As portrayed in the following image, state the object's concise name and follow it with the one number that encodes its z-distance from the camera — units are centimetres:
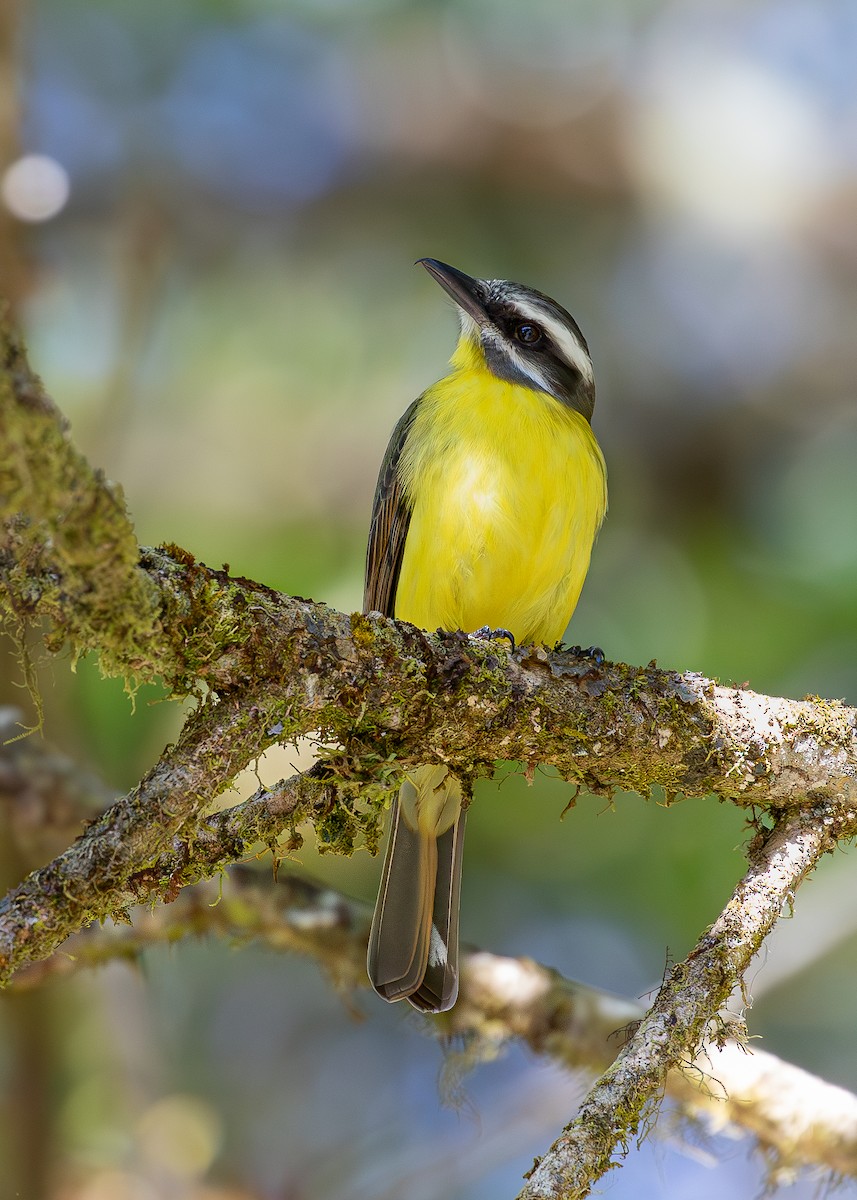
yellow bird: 748
